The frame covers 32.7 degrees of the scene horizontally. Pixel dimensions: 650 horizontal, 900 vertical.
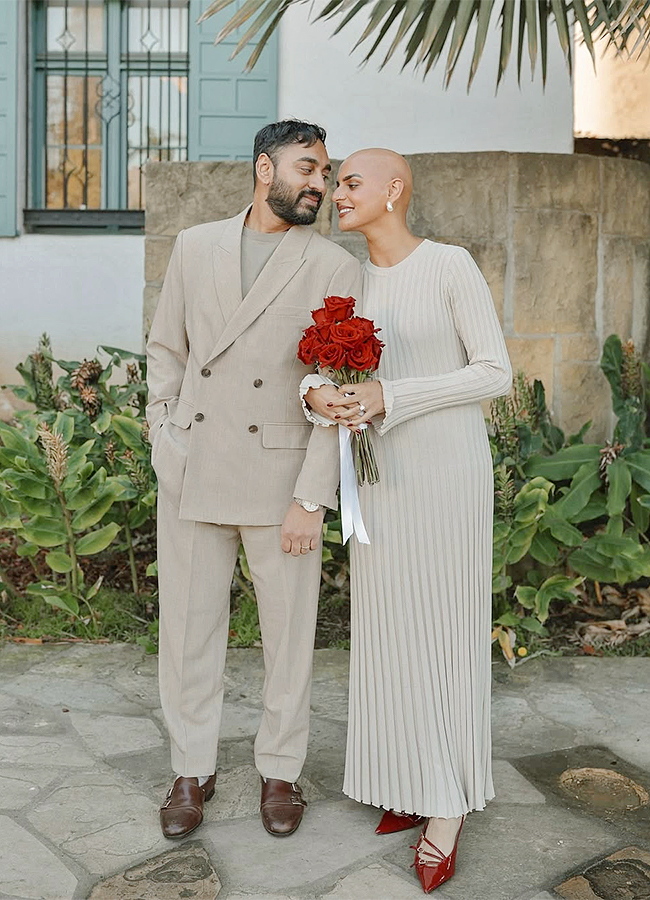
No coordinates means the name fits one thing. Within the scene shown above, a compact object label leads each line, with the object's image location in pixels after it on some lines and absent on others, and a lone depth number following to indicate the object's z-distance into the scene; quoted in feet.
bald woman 9.46
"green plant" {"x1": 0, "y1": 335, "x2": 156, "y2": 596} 16.44
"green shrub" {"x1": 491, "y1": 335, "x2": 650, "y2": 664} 15.92
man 9.87
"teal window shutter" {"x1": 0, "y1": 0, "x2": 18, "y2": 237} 25.63
